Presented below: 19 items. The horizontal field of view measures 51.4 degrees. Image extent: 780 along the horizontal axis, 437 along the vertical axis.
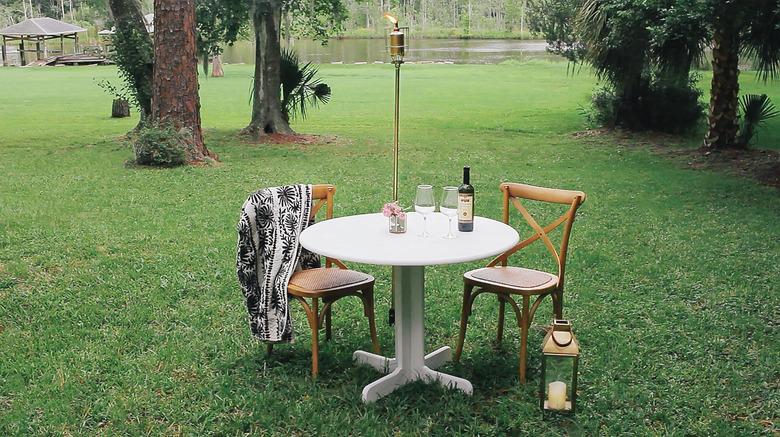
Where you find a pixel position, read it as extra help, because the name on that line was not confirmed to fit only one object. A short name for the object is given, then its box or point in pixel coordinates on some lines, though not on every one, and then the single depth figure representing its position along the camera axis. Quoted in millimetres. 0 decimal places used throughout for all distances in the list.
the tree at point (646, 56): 9141
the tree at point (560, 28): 14239
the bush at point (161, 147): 10078
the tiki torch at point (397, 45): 3873
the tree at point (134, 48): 11719
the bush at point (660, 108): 13219
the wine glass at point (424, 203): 3703
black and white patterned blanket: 3805
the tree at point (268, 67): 12633
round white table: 3414
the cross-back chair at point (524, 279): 3725
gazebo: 40156
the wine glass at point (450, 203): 3721
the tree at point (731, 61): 10172
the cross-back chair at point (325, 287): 3729
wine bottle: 3715
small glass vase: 3760
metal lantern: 3377
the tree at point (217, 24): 12430
